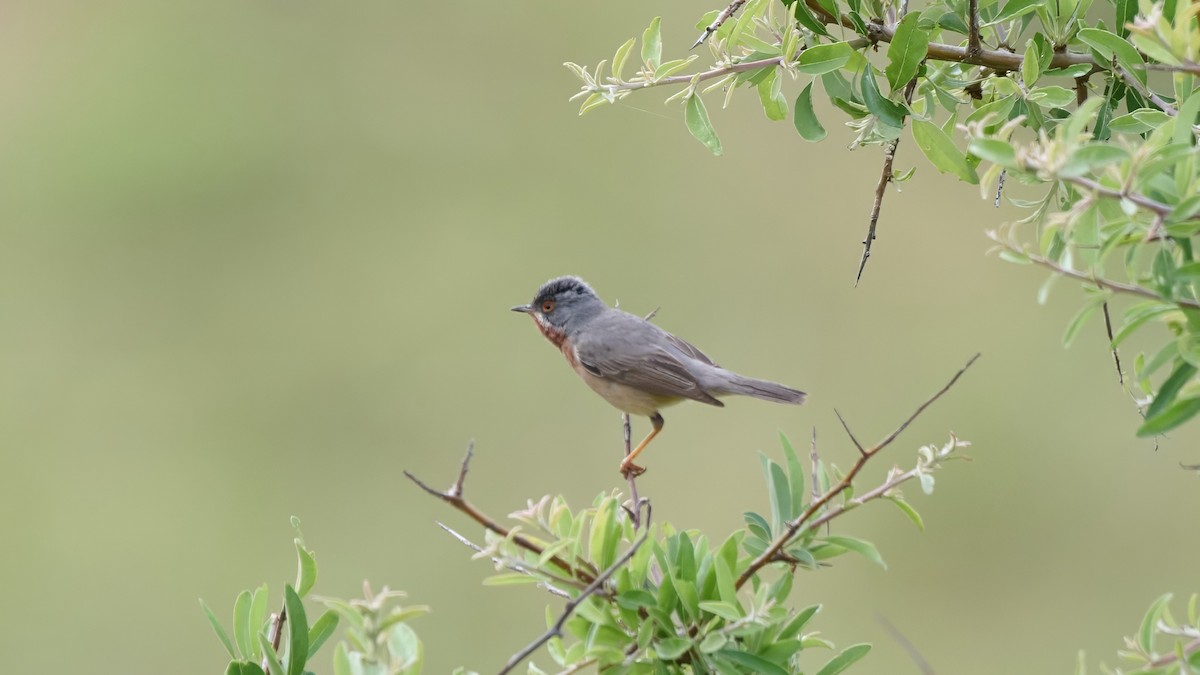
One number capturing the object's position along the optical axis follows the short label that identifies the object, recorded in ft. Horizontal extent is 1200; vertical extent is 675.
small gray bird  28.35
